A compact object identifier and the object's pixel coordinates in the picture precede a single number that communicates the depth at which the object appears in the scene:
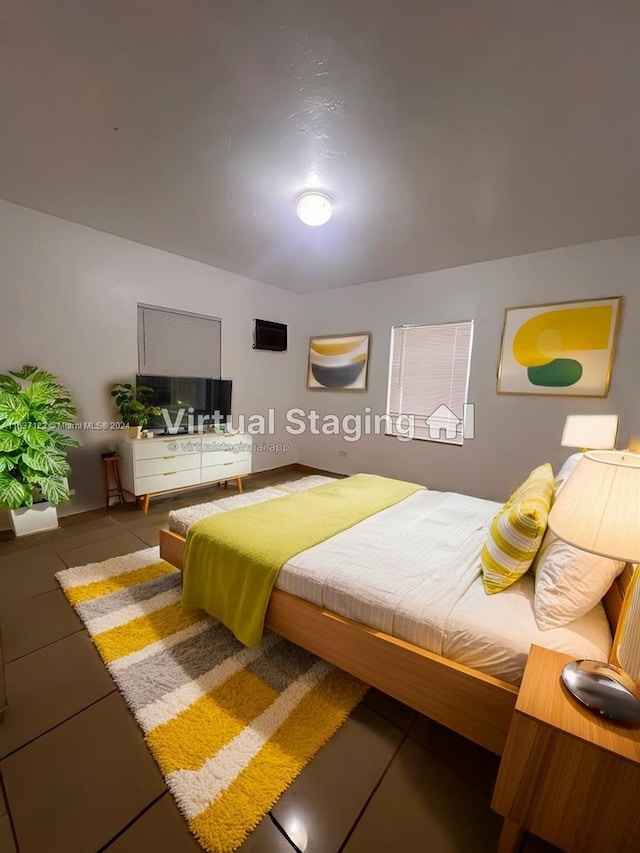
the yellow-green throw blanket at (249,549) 1.54
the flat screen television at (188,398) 3.47
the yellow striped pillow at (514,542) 1.25
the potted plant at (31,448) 2.36
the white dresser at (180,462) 3.14
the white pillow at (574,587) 1.09
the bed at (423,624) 1.05
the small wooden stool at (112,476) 3.20
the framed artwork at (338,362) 4.32
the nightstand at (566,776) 0.72
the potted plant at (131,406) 3.21
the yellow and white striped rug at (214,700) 1.05
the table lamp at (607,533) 0.80
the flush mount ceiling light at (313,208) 2.26
